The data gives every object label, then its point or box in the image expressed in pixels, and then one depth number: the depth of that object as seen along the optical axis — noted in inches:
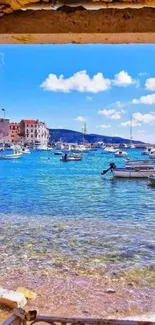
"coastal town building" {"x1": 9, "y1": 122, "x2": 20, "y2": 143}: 5246.1
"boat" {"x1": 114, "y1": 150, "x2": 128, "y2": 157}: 3670.8
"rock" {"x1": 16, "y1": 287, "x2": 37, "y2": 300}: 310.3
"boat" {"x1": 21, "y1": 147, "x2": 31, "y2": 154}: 3951.5
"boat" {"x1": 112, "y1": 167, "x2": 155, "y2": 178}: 1432.1
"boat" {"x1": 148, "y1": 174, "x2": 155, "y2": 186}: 1224.8
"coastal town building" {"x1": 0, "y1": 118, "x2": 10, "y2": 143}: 4614.2
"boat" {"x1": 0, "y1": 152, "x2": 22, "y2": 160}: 3105.3
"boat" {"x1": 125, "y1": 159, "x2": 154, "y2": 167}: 1652.9
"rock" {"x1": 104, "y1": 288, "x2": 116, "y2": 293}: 337.4
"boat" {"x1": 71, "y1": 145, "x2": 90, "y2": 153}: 4494.8
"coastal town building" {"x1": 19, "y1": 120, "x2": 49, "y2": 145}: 5182.1
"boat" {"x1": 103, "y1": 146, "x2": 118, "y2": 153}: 4889.3
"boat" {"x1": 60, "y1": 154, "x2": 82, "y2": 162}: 2842.0
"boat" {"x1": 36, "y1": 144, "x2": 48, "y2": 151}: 5046.3
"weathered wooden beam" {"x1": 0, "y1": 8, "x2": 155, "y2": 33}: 112.6
